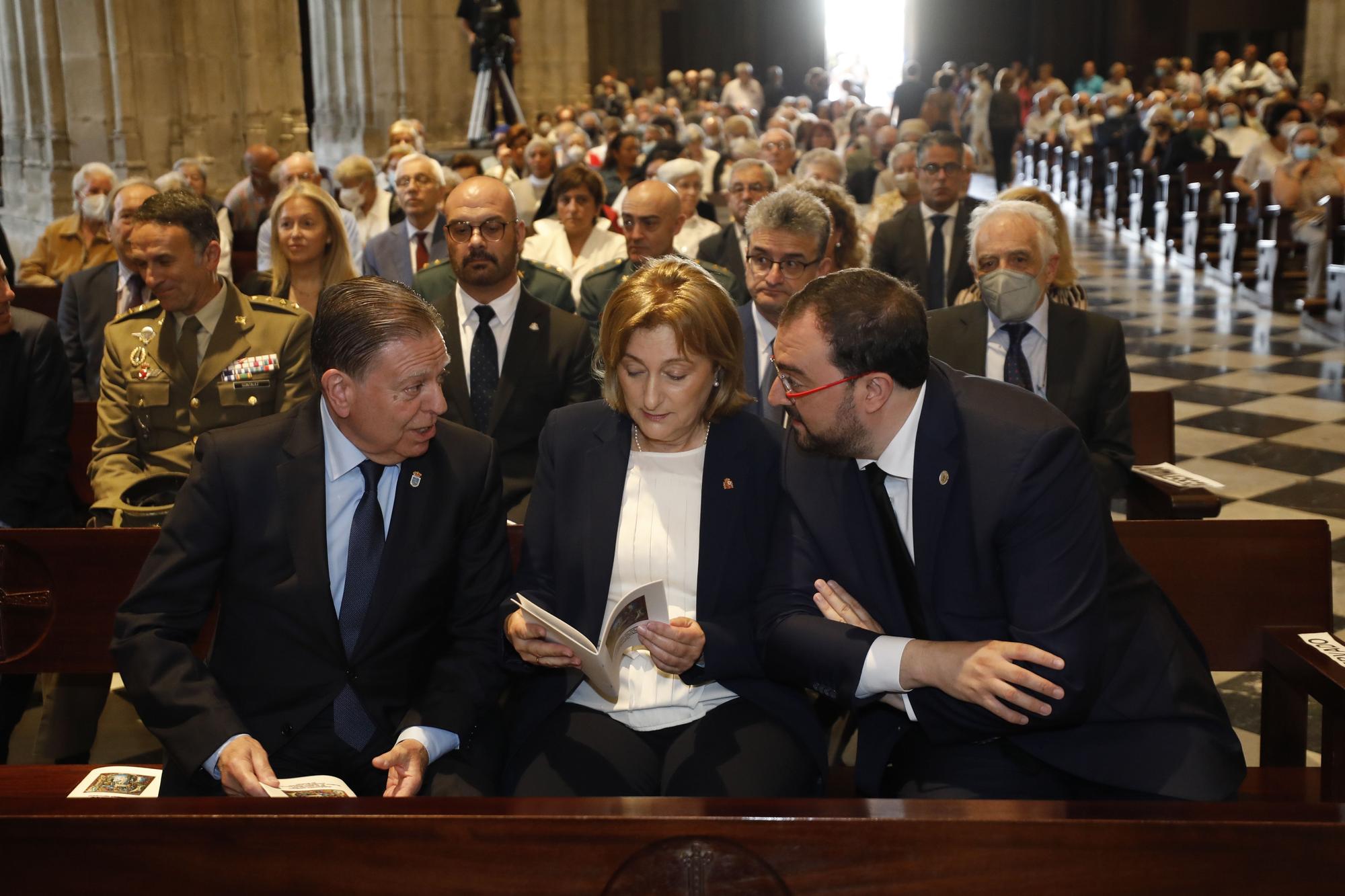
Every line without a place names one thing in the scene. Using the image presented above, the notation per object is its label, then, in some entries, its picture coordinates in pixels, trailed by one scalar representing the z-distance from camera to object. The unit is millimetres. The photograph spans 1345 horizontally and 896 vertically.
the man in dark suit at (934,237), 6484
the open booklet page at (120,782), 2451
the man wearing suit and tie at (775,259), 4363
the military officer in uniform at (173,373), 4027
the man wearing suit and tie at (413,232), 6758
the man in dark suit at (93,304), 5559
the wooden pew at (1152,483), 4062
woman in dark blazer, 2756
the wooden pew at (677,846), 1909
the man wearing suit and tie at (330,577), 2656
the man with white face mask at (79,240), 7566
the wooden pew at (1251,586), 3045
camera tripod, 16516
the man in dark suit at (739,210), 6484
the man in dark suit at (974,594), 2453
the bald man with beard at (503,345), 4355
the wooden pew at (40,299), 6812
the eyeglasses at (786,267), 4375
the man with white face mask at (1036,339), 3984
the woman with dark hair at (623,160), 12250
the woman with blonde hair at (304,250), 5406
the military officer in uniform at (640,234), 5672
